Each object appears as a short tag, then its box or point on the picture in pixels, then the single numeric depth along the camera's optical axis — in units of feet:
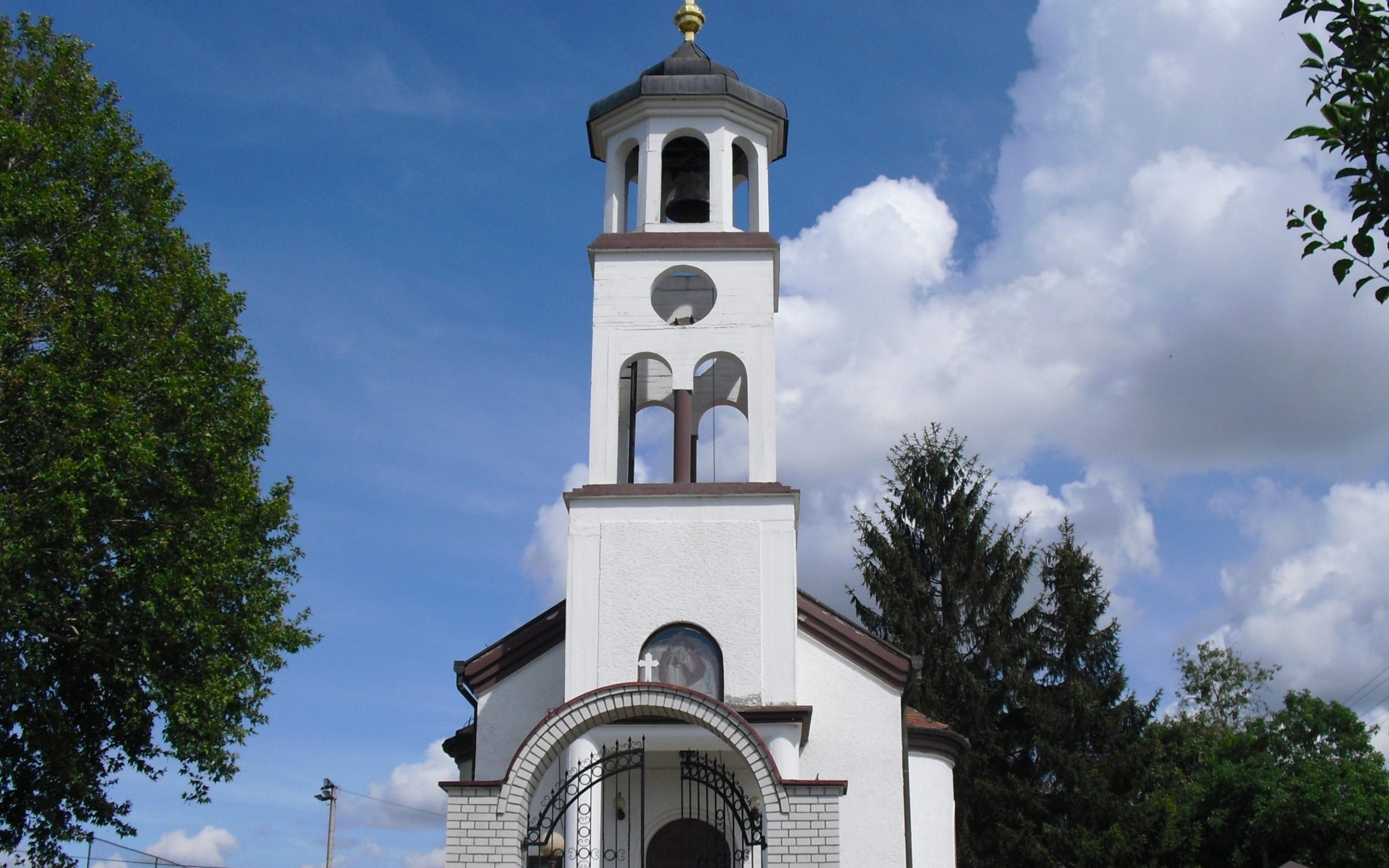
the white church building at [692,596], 48.73
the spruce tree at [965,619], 96.32
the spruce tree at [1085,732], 92.38
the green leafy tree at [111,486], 44.06
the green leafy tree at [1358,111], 18.52
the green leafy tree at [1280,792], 95.61
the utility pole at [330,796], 105.09
